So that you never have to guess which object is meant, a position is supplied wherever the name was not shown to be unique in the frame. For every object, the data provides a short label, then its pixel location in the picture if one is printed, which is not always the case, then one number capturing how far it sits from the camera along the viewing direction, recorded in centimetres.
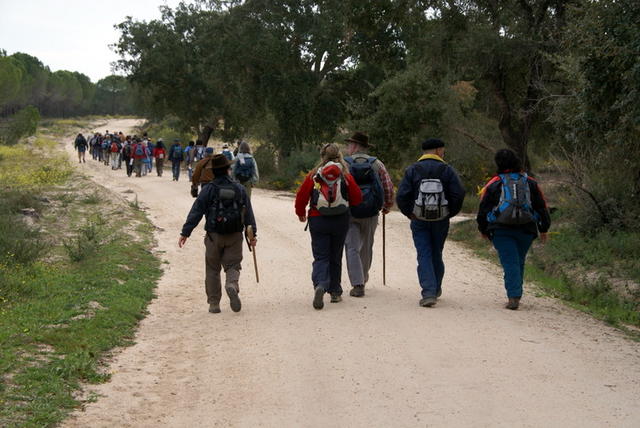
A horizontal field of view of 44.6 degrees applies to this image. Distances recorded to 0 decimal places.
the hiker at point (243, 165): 1462
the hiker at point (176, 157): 3025
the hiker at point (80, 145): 4284
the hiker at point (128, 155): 3295
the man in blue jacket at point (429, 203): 893
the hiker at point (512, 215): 883
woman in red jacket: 898
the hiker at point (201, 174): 1336
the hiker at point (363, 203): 952
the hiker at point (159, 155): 3300
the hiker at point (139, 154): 3253
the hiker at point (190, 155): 2927
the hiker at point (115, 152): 3766
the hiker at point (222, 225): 902
